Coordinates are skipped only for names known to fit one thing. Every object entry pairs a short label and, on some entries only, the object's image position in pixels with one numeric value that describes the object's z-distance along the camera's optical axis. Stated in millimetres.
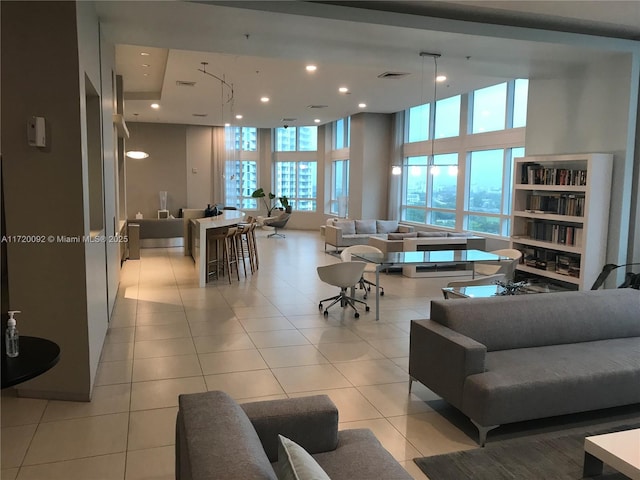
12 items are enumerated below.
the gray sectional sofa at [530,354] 3189
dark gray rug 2842
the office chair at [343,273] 6062
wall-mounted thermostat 3516
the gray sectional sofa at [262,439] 1596
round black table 2162
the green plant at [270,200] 16281
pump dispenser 2363
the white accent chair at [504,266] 6555
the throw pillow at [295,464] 1526
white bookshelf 6059
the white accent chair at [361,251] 6833
